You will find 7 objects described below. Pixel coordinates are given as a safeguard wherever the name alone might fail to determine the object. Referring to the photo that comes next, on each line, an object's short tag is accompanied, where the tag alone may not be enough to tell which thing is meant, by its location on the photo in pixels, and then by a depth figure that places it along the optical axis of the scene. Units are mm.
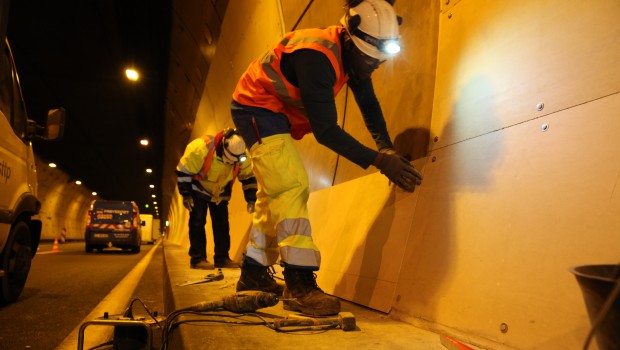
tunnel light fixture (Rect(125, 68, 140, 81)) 12164
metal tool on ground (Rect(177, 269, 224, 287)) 3749
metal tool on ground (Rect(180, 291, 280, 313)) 2316
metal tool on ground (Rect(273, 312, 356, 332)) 2061
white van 3883
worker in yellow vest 5238
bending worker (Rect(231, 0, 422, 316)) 2420
